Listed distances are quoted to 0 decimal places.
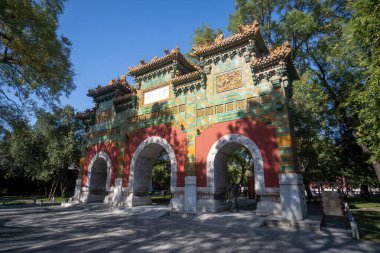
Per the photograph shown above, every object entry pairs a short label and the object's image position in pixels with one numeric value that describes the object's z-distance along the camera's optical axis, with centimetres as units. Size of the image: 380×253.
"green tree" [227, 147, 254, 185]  2392
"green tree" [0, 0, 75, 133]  912
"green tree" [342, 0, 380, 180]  917
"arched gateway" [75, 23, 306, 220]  972
